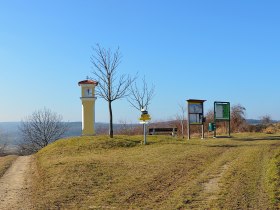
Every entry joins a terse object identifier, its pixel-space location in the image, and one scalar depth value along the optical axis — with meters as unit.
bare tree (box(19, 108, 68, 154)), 53.81
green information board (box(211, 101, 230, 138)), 26.70
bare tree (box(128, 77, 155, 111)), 37.11
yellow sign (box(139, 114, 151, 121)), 21.98
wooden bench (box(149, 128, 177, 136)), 32.44
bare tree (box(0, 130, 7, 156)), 63.08
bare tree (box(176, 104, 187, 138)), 43.75
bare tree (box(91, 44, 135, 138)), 26.25
